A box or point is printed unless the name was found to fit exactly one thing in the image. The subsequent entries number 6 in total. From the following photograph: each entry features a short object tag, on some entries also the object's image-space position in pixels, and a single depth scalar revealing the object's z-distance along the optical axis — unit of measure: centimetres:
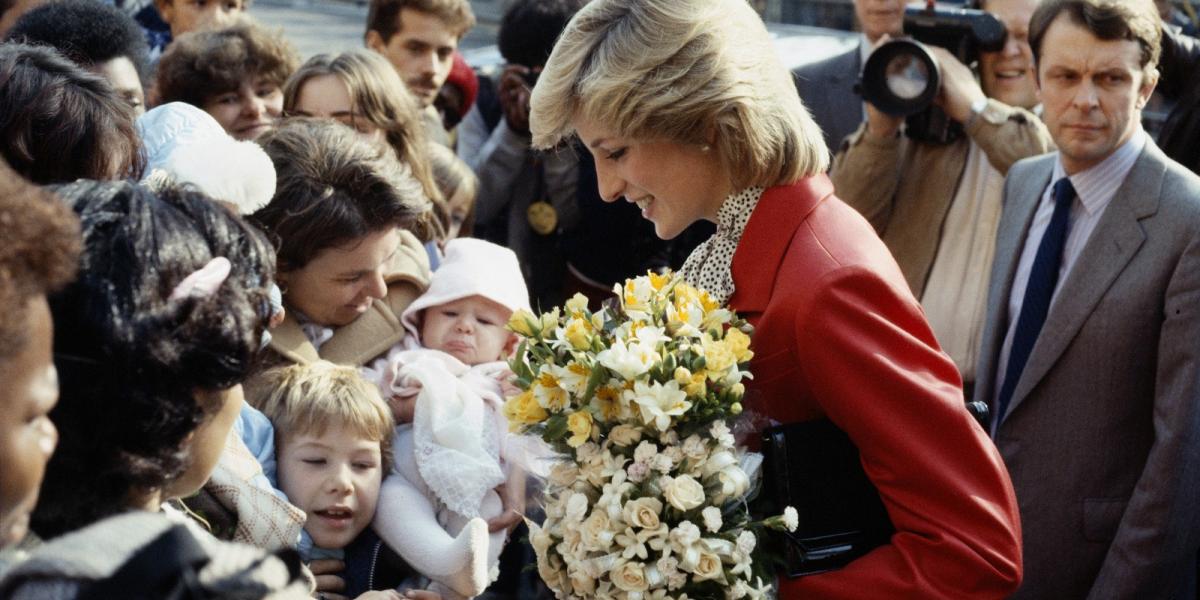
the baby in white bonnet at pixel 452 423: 278
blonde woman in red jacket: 211
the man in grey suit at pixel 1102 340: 327
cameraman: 402
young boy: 272
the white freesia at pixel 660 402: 207
